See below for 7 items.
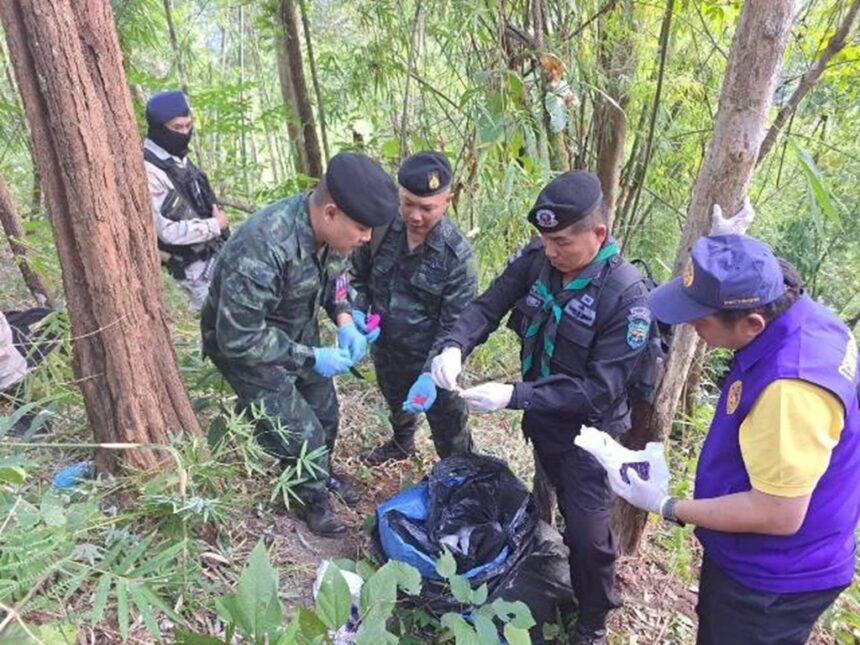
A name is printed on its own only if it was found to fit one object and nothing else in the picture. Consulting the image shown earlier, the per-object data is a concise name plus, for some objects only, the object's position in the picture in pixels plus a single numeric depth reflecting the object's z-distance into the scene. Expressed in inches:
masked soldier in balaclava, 130.8
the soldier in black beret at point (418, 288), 98.6
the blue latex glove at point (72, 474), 75.2
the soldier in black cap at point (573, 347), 78.6
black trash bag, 80.5
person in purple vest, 55.3
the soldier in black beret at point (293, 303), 82.9
